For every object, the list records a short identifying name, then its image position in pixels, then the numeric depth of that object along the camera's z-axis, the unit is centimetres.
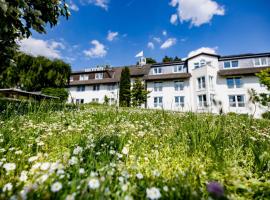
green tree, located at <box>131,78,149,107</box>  3192
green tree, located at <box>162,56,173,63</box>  6906
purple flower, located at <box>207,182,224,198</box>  101
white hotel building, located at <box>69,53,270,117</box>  2942
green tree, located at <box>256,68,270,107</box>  1490
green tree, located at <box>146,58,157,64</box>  6470
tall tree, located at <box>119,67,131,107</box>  3372
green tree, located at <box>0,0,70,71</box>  438
